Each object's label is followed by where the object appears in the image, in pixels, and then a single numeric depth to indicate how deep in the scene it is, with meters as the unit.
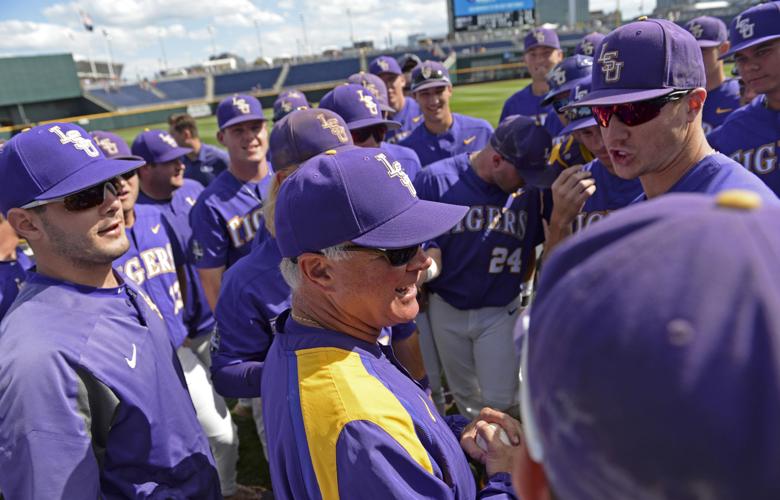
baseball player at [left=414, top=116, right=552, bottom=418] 3.58
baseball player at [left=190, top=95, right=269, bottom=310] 3.88
